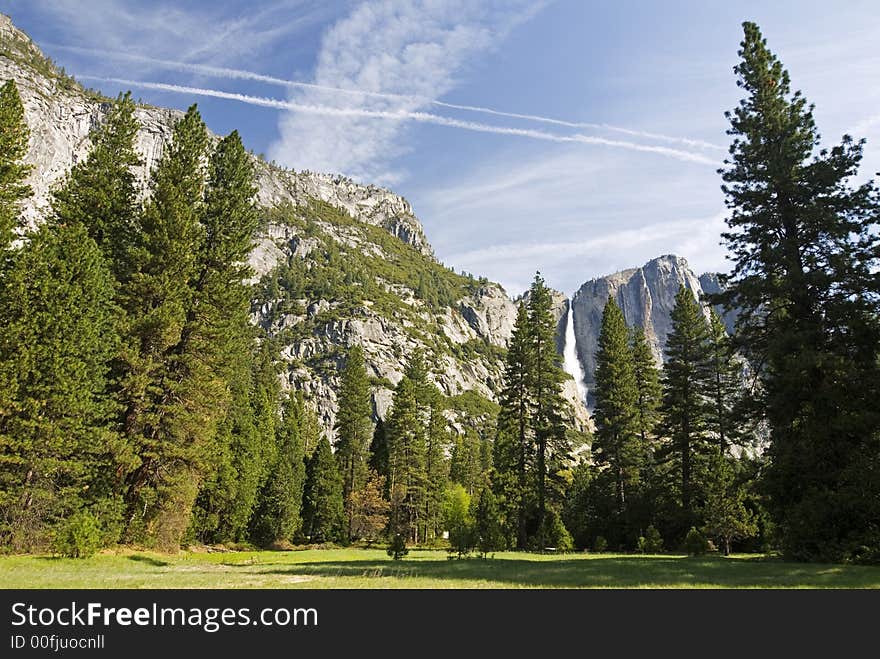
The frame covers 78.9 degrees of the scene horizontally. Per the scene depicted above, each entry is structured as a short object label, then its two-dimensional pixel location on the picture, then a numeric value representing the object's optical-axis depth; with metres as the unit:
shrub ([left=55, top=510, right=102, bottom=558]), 17.53
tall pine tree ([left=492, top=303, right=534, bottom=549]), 37.94
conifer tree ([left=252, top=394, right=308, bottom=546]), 47.53
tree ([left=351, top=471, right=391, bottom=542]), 53.66
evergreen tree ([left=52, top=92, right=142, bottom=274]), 26.14
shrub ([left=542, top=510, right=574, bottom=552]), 33.12
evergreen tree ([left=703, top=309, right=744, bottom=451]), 34.22
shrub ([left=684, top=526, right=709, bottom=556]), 25.34
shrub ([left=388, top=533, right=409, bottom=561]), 19.33
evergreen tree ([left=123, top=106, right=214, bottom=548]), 24.02
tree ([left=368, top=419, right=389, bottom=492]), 62.38
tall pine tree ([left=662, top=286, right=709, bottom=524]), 33.91
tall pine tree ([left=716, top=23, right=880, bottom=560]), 14.77
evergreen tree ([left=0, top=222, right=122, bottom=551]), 18.67
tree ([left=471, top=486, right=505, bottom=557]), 27.95
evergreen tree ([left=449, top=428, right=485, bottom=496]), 81.23
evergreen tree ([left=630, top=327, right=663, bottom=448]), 42.44
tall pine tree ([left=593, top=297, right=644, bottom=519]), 38.22
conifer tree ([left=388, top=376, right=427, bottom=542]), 55.84
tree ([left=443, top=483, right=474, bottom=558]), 58.22
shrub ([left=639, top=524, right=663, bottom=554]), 30.61
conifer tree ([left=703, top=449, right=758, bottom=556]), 27.64
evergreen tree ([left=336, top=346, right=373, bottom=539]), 60.34
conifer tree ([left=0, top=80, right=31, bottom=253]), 21.20
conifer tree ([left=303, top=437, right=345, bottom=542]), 51.94
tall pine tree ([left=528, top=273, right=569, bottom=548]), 38.19
